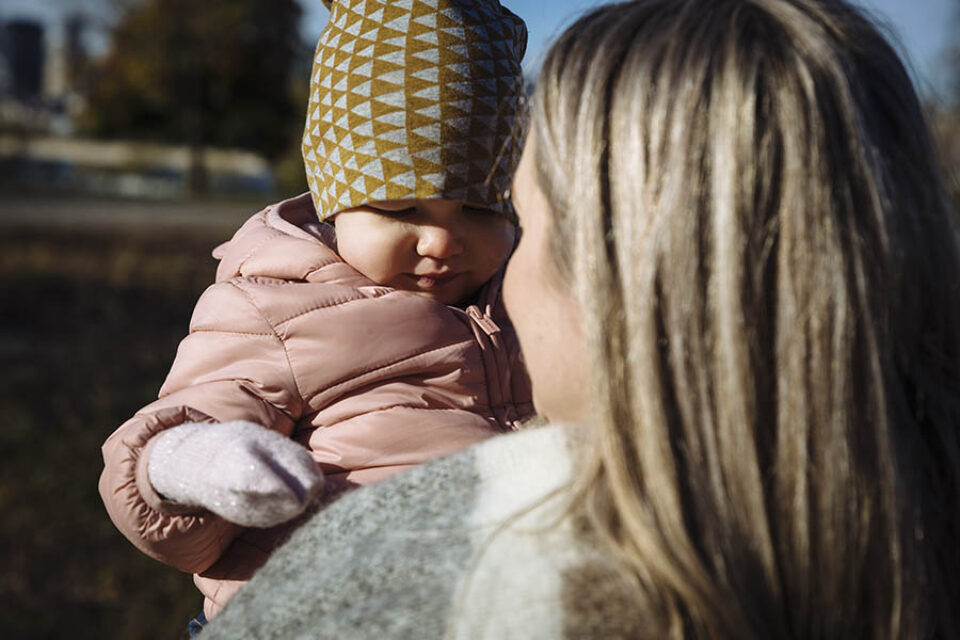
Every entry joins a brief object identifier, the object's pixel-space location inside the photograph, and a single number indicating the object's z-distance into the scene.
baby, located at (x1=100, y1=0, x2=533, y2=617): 1.68
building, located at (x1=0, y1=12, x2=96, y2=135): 18.78
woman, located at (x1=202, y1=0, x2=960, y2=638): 1.10
